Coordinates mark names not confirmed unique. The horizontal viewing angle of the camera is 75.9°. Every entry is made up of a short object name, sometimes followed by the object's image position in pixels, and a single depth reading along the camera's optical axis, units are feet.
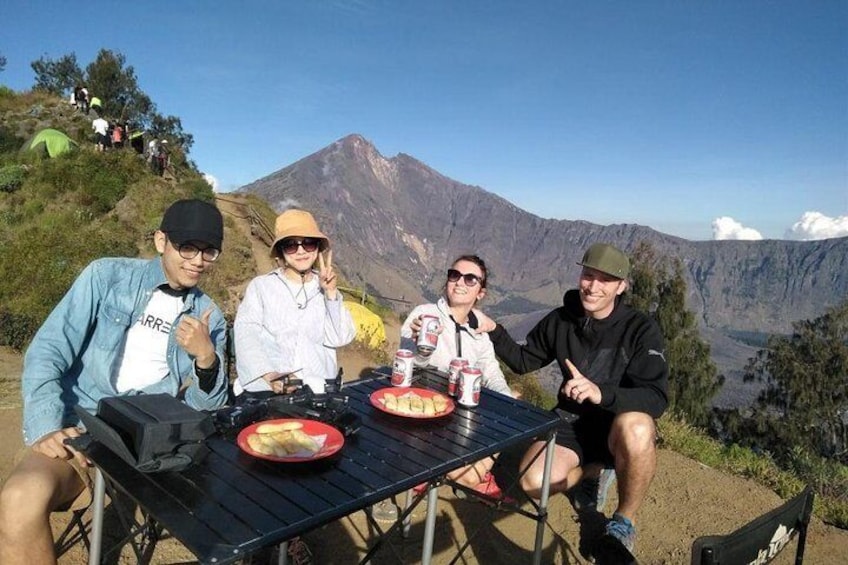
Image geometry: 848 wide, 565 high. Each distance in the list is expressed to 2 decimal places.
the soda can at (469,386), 10.07
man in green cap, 11.41
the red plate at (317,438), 6.82
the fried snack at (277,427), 7.36
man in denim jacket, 7.84
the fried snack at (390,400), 9.27
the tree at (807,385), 106.83
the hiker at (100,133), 70.54
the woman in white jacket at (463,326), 13.10
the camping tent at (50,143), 66.69
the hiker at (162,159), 73.77
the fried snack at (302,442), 7.14
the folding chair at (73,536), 9.46
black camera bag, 6.15
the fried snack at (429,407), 9.14
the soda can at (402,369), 10.57
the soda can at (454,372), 10.55
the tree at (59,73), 142.61
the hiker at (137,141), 77.77
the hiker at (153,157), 72.95
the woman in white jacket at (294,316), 12.09
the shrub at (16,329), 26.66
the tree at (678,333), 108.99
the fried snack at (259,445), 6.97
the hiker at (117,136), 74.54
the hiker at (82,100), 89.20
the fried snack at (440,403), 9.37
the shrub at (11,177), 59.06
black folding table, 5.35
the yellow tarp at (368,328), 38.37
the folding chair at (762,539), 5.11
